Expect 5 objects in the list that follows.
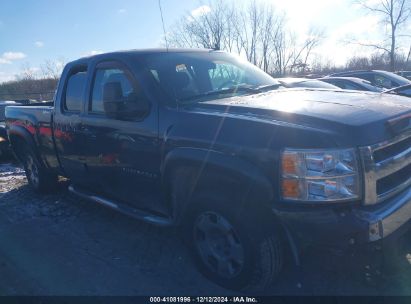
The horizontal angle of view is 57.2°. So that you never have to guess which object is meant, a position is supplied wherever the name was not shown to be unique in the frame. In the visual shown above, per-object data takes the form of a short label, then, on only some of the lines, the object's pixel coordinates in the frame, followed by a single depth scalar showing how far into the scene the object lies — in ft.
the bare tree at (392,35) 100.16
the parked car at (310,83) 26.03
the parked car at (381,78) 36.91
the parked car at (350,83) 31.04
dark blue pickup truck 7.90
